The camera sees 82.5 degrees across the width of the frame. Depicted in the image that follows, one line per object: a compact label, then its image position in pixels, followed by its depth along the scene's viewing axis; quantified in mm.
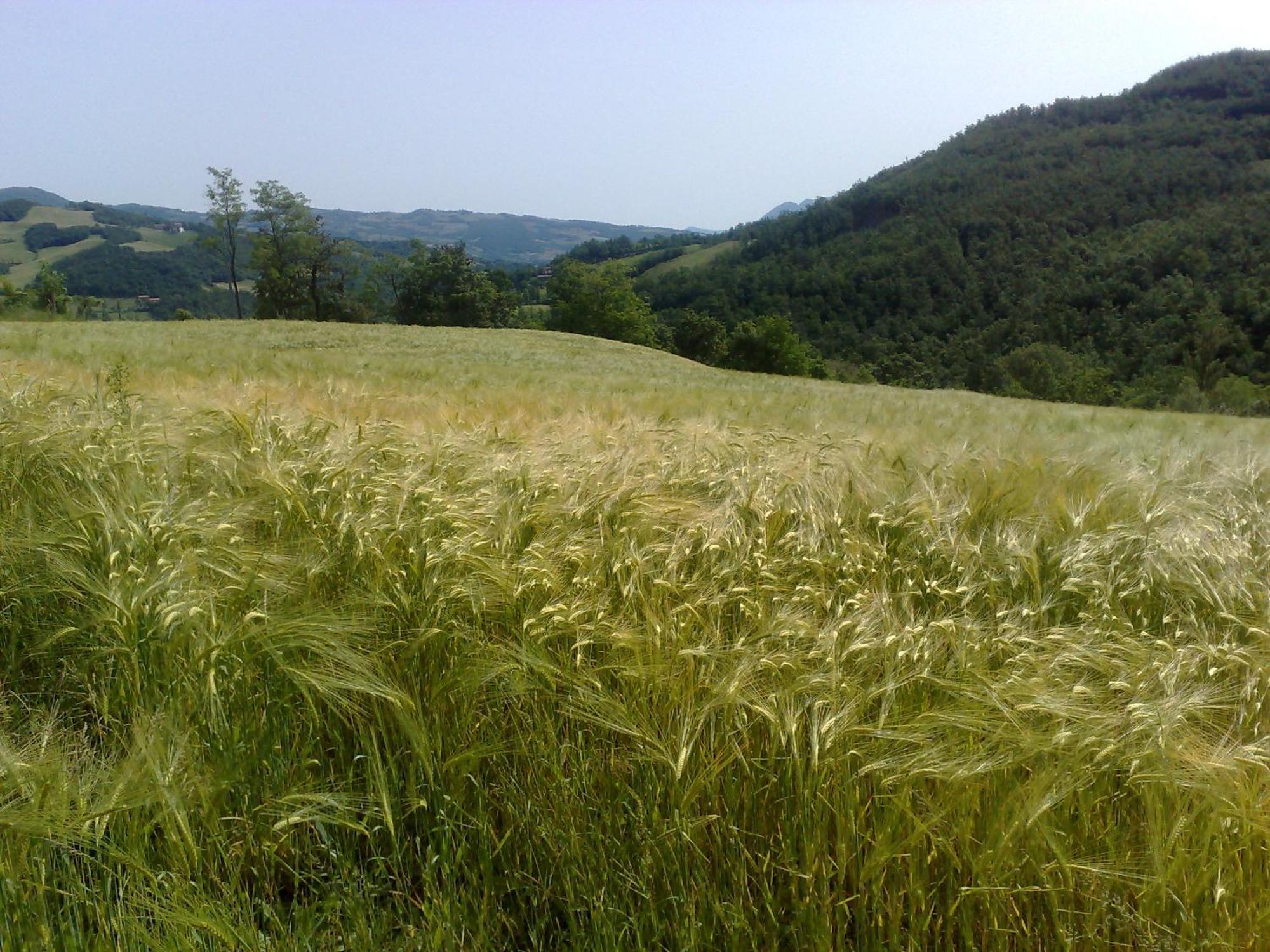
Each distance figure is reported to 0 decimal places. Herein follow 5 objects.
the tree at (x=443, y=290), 65500
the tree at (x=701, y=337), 72562
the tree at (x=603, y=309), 69750
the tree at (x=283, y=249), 52312
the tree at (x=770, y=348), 63219
